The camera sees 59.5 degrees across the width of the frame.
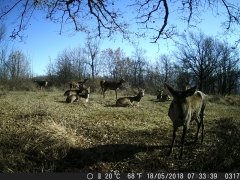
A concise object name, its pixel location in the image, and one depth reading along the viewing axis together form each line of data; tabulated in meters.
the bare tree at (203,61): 36.86
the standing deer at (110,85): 16.53
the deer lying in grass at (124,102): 12.35
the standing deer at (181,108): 5.81
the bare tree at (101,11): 6.86
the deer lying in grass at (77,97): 12.26
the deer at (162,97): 16.16
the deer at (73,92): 14.33
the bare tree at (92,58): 34.38
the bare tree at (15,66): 36.38
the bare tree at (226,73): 38.35
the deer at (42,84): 23.44
